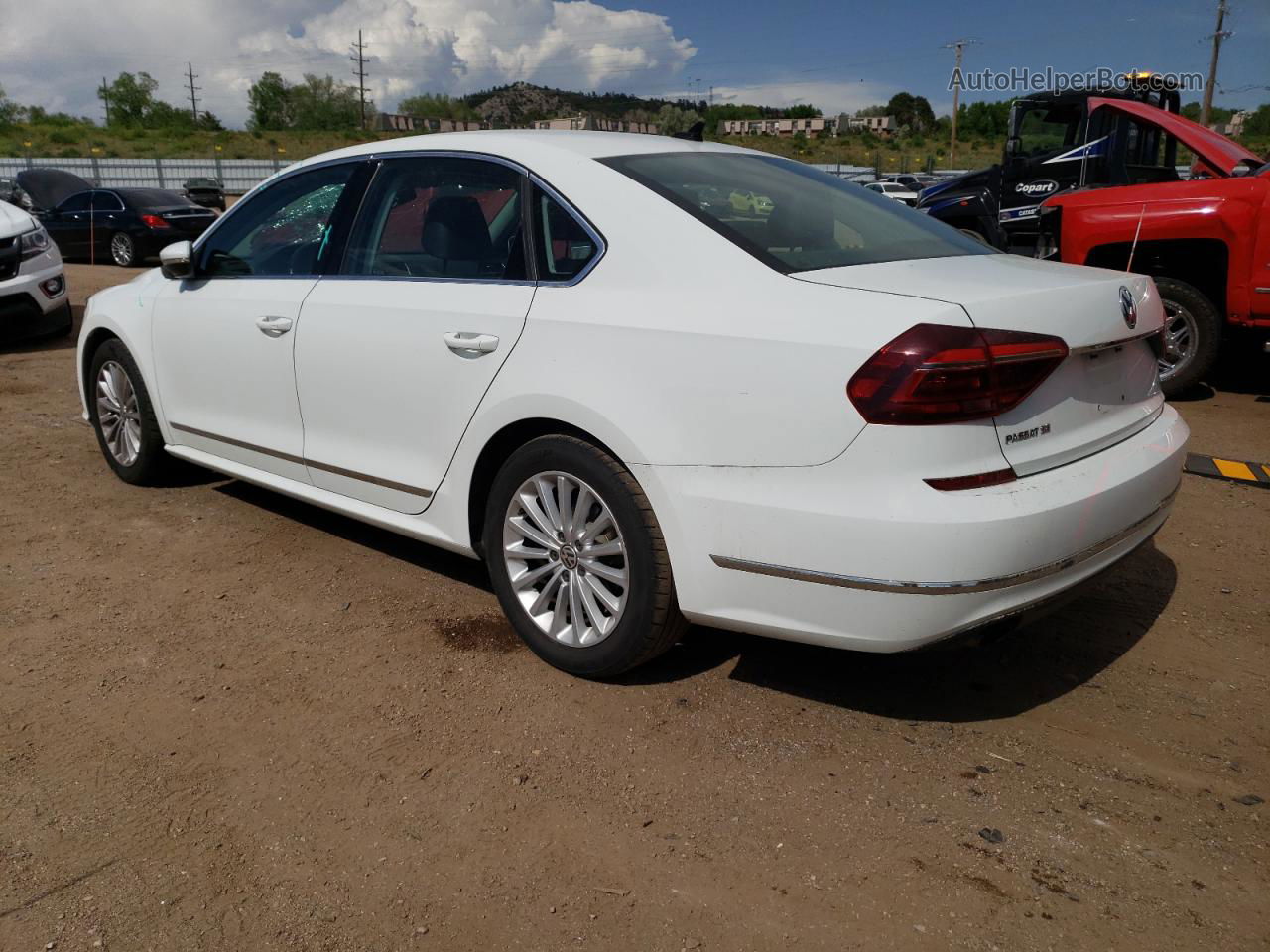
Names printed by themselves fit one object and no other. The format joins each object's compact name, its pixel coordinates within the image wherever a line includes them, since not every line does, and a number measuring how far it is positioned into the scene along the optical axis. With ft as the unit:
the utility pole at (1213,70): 136.26
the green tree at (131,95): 279.49
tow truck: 33.55
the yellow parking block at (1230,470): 17.51
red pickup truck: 21.50
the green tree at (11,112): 238.15
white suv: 29.89
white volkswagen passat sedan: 8.16
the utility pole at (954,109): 176.18
